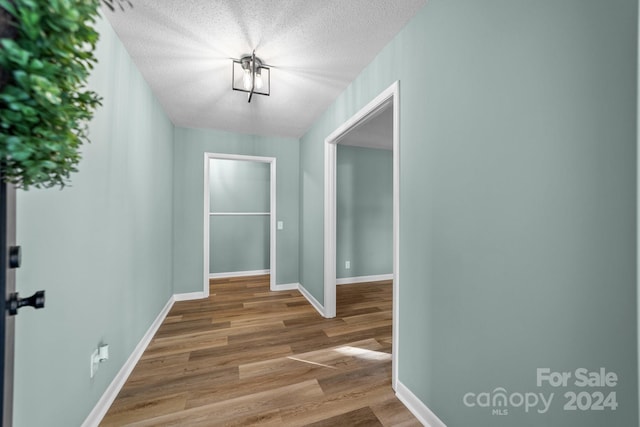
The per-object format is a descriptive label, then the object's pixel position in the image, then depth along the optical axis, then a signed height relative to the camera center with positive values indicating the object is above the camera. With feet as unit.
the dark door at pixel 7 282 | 1.89 -0.58
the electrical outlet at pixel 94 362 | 4.32 -2.70
